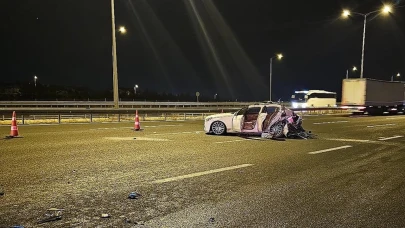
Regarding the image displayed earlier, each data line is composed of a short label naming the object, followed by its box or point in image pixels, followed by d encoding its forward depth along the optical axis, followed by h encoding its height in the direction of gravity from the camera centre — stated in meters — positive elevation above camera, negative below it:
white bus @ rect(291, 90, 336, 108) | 49.16 +0.24
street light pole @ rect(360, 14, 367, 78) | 35.25 +5.03
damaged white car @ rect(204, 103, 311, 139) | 13.69 -0.86
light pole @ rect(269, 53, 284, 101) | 42.50 +5.42
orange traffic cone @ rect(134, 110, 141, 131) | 16.56 -1.23
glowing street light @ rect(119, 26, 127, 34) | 23.44 +4.71
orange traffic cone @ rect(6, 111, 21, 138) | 13.20 -1.24
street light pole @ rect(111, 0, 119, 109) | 23.23 +2.15
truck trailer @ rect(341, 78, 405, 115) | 32.81 +0.53
